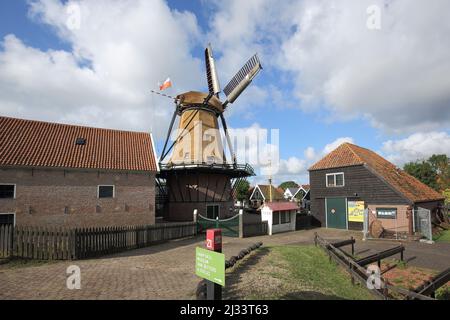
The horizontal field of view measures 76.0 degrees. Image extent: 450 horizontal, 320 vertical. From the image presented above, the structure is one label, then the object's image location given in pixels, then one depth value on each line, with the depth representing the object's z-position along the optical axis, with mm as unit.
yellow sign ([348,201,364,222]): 22781
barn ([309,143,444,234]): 20719
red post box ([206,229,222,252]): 5480
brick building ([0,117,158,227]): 16359
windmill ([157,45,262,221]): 26016
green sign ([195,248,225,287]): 5164
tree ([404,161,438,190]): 48312
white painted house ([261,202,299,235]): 21312
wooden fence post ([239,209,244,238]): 19345
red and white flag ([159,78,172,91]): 27344
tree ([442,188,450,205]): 38325
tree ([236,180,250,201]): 58125
